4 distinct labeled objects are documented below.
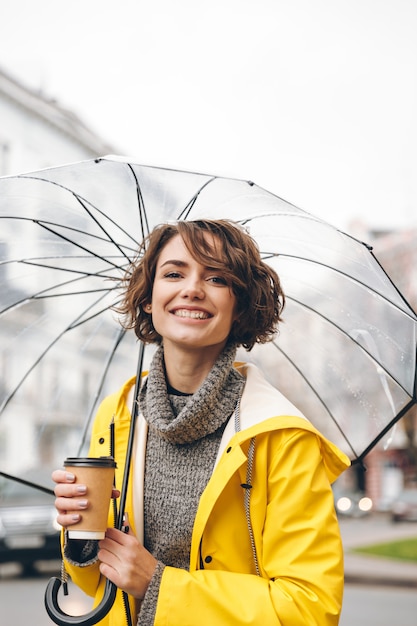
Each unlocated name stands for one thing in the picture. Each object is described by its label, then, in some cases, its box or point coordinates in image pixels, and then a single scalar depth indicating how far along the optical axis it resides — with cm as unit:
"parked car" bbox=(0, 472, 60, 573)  1187
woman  209
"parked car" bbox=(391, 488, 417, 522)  3152
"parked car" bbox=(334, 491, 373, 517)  3728
